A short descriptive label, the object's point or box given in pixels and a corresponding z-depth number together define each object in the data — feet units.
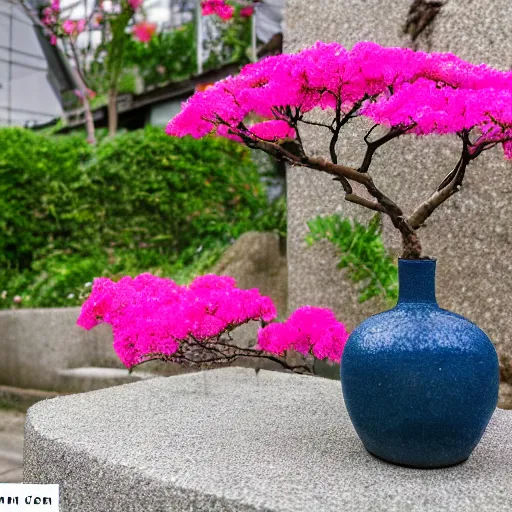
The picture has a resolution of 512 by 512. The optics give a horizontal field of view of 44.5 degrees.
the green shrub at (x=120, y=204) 16.51
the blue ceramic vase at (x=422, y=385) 5.38
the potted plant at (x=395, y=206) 5.38
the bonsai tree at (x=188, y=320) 7.79
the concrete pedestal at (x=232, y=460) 4.93
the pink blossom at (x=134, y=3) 22.10
